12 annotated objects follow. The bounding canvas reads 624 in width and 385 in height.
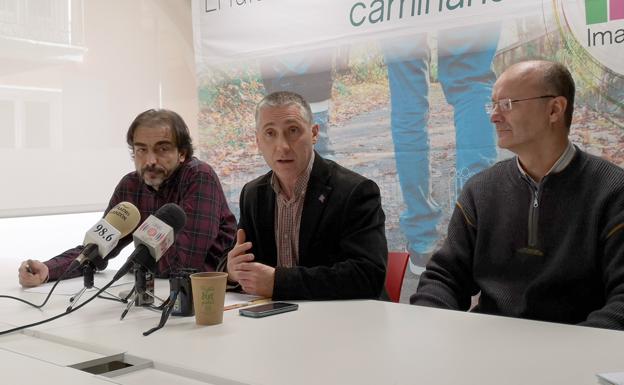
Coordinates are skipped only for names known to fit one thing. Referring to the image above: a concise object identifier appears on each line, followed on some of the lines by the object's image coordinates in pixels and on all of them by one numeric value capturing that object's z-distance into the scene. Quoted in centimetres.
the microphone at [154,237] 174
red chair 228
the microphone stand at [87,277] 183
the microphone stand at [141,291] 182
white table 118
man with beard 263
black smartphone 173
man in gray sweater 193
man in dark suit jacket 198
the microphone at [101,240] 182
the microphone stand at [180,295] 171
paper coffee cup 162
